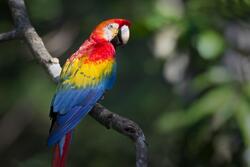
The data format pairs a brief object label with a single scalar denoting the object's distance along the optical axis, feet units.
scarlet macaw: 24.12
